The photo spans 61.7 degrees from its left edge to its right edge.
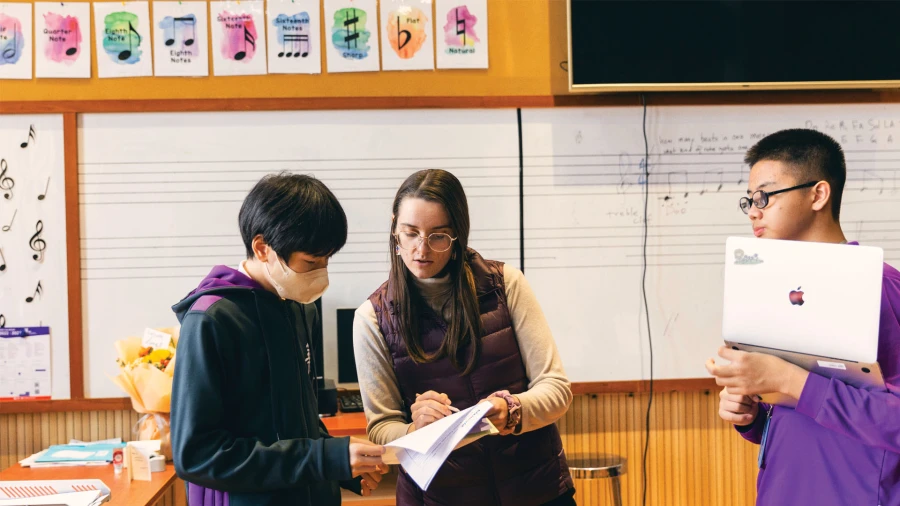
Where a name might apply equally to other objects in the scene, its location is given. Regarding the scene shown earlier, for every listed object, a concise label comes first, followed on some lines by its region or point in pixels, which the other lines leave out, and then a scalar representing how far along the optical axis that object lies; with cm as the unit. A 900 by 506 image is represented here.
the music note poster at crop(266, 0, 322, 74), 285
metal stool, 267
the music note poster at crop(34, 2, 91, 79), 279
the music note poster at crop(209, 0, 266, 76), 283
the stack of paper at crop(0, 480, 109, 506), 182
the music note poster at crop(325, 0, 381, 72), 286
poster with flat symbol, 287
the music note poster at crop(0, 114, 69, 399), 281
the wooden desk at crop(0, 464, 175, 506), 204
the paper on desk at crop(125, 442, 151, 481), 222
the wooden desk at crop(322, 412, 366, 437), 250
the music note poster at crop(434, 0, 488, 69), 288
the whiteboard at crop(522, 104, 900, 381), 294
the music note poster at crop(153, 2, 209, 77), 282
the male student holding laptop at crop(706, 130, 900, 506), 128
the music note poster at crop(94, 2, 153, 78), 281
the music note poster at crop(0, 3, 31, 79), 279
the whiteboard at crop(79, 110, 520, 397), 283
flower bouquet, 238
